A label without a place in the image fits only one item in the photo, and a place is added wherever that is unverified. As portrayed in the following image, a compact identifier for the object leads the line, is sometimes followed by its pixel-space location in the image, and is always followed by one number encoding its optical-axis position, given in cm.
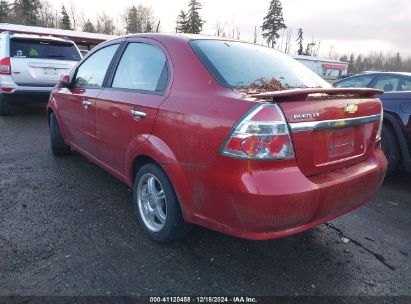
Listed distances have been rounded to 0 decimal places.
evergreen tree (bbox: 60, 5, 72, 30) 6128
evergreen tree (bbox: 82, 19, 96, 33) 6919
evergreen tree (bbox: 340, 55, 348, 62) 9926
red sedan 202
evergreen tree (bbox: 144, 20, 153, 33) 5968
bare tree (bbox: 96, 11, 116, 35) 7414
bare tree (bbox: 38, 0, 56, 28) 6644
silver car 709
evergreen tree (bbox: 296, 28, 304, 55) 7511
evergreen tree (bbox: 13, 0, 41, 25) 5584
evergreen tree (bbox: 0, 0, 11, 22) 4534
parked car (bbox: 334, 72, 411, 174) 417
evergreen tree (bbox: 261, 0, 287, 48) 6272
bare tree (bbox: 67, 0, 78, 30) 7328
